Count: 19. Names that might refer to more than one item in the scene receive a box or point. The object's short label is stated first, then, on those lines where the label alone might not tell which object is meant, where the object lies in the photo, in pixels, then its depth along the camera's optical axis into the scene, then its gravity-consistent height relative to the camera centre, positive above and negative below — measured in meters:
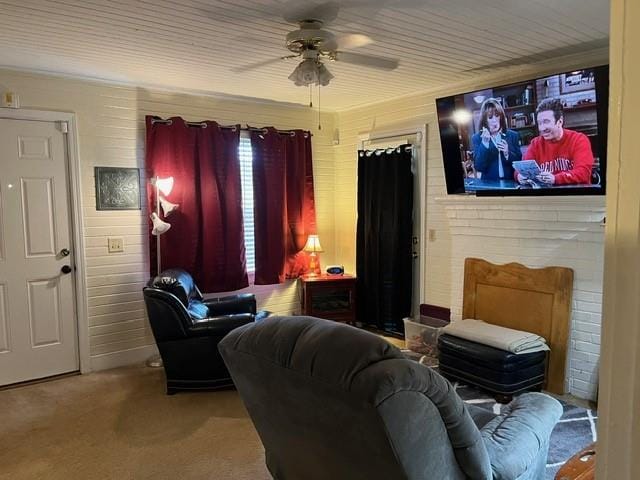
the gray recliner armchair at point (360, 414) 1.35 -0.62
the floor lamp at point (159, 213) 4.27 -0.05
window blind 4.86 +0.16
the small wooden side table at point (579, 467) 1.50 -0.84
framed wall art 4.10 +0.17
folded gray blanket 3.32 -0.93
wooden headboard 3.50 -0.74
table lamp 5.16 -0.47
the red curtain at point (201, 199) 4.35 +0.06
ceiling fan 2.61 +0.94
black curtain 4.75 -0.34
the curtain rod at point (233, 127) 4.34 +0.74
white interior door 3.75 -0.33
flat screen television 3.10 +0.45
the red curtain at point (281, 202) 4.93 +0.03
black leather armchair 3.55 -0.92
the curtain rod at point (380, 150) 4.69 +0.52
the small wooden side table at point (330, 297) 5.04 -0.94
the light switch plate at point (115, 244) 4.18 -0.30
